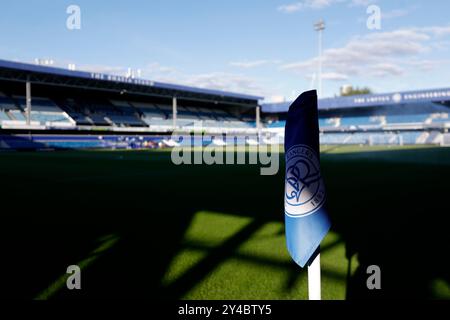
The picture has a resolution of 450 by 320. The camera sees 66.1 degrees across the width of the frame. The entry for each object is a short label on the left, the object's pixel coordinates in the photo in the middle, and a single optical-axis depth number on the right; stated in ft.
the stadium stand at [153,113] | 127.75
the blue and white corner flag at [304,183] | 7.11
